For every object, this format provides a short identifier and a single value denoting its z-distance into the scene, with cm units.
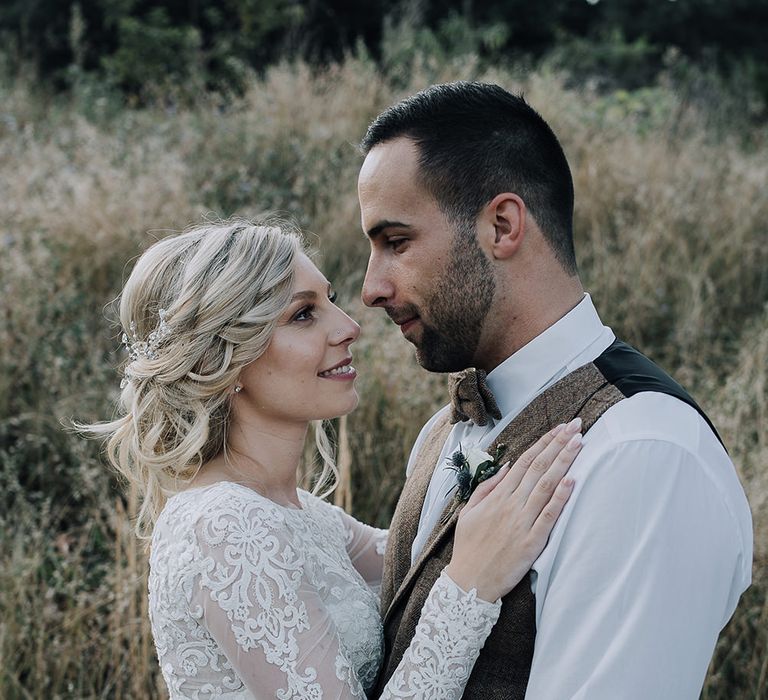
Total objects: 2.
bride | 187
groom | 160
